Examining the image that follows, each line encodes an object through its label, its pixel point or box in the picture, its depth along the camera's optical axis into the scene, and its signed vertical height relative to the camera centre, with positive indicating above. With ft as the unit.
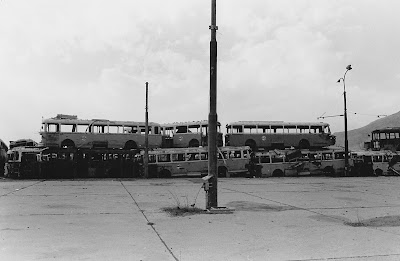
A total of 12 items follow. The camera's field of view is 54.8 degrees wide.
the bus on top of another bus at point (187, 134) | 103.35 +3.62
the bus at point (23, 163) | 91.30 -3.31
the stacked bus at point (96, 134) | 94.17 +3.59
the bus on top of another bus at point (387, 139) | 127.75 +2.36
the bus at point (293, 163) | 102.63 -4.34
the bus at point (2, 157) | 112.16 -2.33
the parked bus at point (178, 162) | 96.78 -3.59
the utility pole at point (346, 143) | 97.60 +0.83
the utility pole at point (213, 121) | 32.55 +2.22
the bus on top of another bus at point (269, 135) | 105.40 +3.28
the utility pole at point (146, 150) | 90.02 -0.48
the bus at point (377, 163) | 109.50 -4.87
